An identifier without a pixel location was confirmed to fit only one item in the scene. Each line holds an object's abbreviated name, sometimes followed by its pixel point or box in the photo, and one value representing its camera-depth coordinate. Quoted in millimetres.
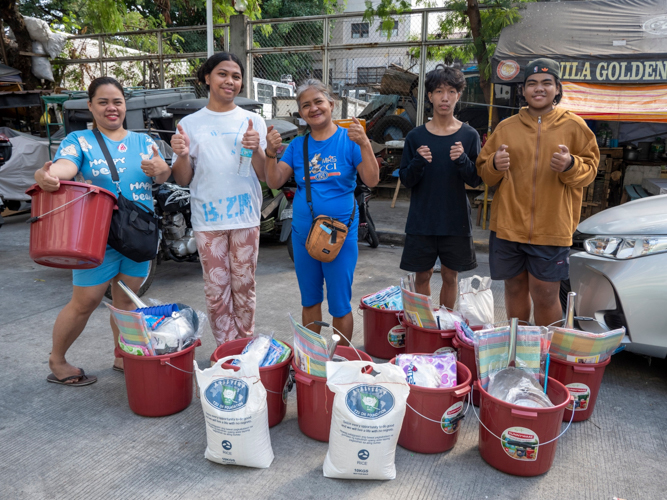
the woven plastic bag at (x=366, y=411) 2160
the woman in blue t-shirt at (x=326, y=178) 2881
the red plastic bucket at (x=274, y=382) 2570
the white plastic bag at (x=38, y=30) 11188
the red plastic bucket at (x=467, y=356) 2885
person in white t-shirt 2953
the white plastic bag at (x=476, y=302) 3189
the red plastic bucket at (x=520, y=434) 2221
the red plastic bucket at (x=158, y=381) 2678
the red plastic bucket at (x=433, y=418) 2355
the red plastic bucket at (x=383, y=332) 3417
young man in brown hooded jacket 2932
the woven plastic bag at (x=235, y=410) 2254
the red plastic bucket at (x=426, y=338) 3031
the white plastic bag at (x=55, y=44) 11289
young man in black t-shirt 3146
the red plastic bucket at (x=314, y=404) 2475
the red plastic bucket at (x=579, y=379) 2648
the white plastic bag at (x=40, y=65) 11391
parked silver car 2846
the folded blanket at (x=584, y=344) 2579
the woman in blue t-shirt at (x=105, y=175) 2830
